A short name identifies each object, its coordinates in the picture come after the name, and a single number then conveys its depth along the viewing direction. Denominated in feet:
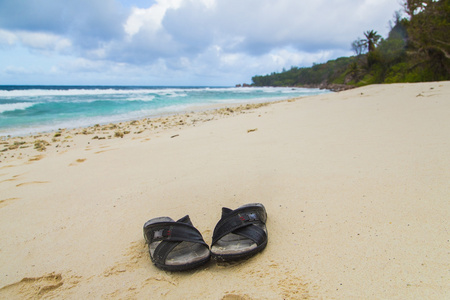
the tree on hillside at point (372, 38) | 126.72
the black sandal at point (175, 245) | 3.88
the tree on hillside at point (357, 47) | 158.38
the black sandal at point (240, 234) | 3.86
